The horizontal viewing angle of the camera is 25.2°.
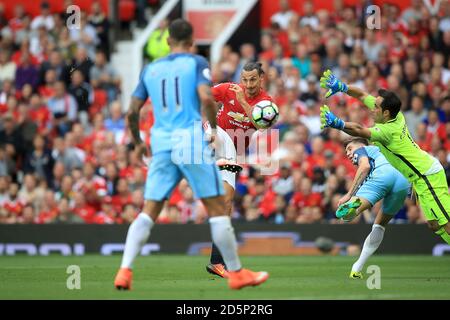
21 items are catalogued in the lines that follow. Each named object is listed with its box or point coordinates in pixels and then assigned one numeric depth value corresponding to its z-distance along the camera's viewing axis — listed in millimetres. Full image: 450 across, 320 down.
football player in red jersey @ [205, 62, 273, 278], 13312
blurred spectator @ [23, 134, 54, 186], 22656
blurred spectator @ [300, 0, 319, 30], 24219
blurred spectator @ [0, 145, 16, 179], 22672
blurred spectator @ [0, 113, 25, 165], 23078
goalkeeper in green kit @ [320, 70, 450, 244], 13082
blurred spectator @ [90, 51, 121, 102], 24297
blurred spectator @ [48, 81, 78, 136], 23609
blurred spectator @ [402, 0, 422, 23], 23672
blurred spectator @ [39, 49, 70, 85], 24348
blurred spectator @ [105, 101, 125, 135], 23312
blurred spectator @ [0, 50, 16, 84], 24969
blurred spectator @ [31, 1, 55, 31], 25641
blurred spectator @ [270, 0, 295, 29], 24833
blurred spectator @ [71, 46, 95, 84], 23906
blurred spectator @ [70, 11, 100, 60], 24891
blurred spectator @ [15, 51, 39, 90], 24516
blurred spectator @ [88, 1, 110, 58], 25297
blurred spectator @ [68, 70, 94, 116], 23766
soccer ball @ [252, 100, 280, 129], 13008
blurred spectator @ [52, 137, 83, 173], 22625
